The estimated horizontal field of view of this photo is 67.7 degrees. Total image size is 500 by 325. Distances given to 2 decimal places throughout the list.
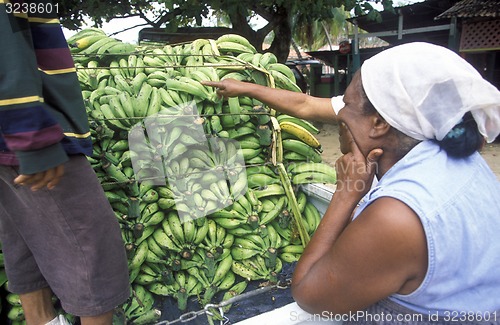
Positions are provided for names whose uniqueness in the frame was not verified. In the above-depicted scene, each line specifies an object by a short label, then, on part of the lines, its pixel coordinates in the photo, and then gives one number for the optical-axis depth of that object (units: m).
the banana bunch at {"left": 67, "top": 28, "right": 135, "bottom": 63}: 2.07
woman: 1.00
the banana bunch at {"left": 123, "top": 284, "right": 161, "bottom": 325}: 1.68
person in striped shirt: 1.04
